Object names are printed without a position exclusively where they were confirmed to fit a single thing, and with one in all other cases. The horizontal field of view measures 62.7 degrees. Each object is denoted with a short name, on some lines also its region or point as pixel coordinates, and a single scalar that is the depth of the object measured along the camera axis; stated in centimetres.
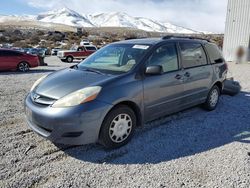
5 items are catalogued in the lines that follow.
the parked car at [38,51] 2368
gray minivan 289
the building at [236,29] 1502
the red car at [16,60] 1146
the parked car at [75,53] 1859
